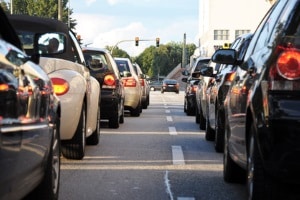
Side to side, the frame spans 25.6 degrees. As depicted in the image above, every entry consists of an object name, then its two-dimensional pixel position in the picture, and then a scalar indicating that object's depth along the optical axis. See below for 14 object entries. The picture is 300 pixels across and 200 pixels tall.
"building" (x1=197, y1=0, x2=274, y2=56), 100.25
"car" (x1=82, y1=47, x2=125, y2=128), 12.69
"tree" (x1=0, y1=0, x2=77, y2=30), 88.06
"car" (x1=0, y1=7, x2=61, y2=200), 3.52
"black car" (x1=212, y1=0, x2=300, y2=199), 4.16
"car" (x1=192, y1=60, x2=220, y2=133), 11.25
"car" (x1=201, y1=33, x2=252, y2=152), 8.54
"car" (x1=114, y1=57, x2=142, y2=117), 16.66
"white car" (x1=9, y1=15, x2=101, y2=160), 7.56
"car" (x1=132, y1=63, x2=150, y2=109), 20.87
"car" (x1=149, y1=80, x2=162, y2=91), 87.88
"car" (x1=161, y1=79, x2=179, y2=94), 66.29
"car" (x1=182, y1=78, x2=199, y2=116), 17.67
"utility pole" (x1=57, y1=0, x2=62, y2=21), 35.53
